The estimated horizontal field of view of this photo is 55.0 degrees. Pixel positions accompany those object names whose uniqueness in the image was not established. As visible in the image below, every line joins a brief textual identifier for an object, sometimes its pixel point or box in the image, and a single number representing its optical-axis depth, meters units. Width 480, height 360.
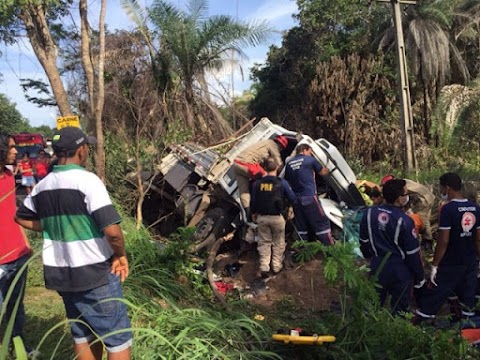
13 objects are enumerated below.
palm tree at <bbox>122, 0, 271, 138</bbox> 13.16
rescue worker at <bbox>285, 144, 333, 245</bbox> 6.44
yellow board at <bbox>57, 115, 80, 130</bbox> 5.54
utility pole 10.11
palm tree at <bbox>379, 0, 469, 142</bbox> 15.20
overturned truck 7.07
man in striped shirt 2.61
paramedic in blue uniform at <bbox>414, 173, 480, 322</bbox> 4.20
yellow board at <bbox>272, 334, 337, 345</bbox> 2.97
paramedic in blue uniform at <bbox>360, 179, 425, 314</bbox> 4.07
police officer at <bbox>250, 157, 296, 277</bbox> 6.17
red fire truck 21.36
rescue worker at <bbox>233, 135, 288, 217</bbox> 6.81
